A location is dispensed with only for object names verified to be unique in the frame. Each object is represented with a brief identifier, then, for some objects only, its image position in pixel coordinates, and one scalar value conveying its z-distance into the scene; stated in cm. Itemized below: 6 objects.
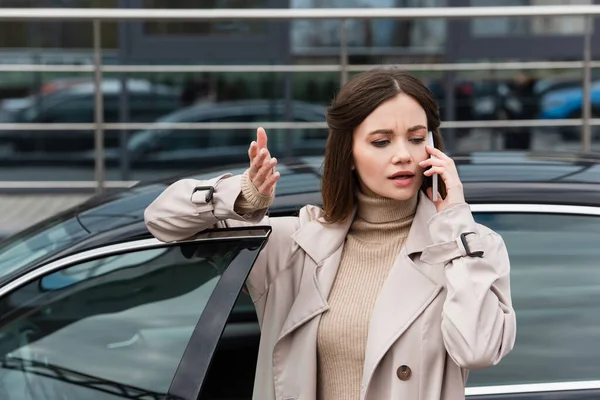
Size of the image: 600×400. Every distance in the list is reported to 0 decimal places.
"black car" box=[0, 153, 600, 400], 389
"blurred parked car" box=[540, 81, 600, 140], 1143
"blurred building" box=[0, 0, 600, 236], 1096
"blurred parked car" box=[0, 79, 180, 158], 1191
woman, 309
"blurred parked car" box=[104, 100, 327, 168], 1075
